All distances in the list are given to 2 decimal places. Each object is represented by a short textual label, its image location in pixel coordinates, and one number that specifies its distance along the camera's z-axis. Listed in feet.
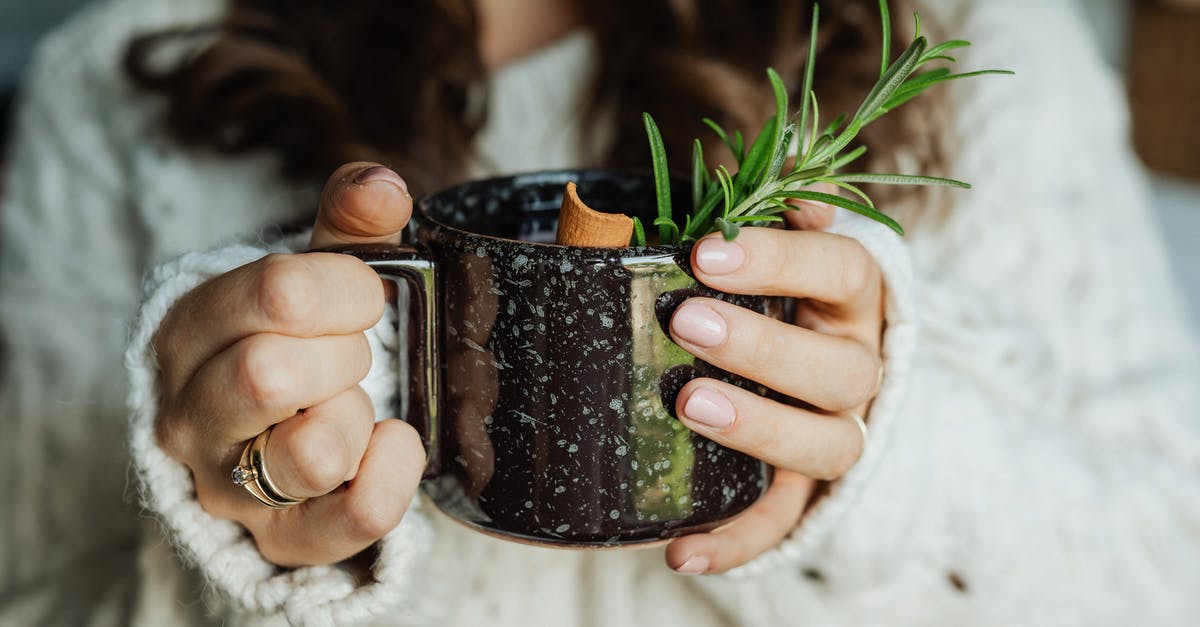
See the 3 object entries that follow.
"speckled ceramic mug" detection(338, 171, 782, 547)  1.40
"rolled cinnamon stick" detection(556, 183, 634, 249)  1.48
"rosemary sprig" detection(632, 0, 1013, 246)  1.45
